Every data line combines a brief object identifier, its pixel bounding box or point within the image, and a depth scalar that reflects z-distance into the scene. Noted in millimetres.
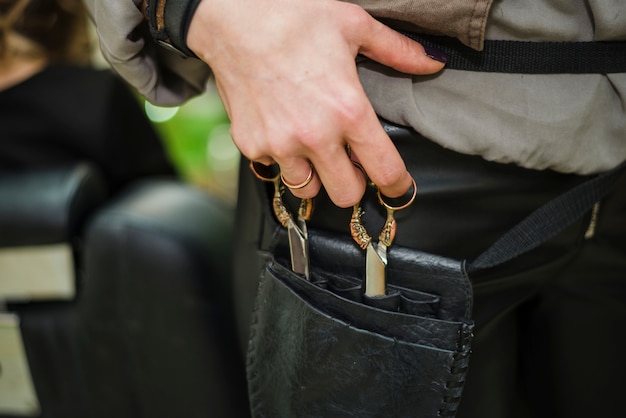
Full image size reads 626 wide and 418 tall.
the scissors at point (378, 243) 550
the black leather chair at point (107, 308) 1008
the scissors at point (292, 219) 579
